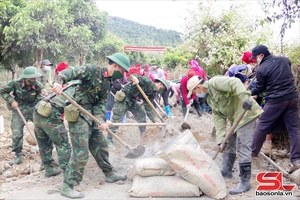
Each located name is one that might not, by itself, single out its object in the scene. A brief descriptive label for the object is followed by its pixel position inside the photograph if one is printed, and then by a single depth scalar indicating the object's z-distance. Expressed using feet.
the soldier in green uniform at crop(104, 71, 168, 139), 17.95
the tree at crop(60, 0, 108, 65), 47.03
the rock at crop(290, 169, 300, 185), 11.41
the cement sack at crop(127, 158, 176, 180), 11.16
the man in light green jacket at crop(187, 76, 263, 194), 10.98
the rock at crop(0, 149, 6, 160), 17.32
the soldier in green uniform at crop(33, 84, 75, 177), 13.15
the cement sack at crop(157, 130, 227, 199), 10.38
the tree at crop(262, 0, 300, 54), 11.32
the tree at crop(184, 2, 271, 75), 31.27
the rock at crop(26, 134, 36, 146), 19.64
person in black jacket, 12.64
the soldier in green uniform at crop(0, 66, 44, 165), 15.70
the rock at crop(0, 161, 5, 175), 14.86
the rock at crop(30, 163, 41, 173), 14.55
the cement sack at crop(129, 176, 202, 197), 10.52
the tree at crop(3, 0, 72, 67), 36.11
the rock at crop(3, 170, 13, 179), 14.31
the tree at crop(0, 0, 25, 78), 36.01
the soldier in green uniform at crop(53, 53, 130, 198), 11.18
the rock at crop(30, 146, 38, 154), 18.06
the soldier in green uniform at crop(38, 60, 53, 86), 22.36
